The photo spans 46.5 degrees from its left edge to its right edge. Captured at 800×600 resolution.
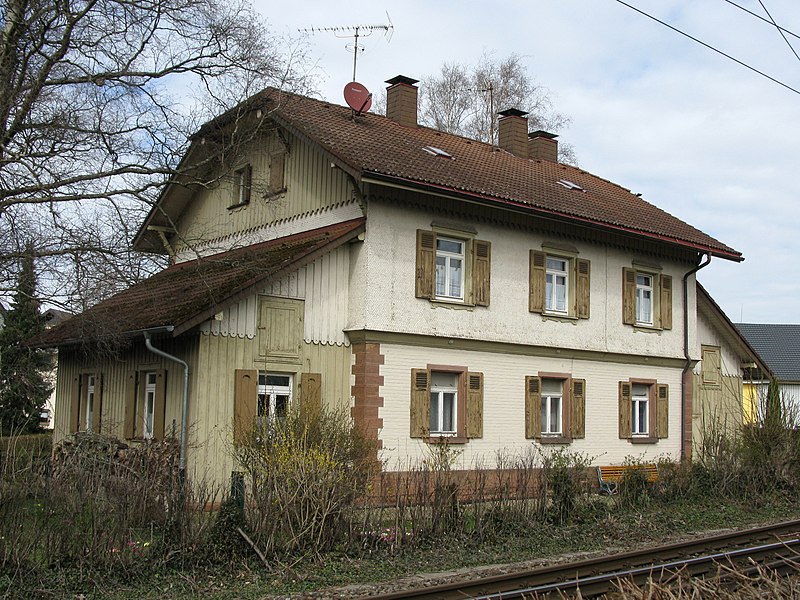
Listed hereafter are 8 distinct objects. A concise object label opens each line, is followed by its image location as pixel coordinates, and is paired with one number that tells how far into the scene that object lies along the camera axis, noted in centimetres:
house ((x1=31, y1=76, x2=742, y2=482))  1652
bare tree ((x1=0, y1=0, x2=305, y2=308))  1503
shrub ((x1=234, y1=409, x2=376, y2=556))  1109
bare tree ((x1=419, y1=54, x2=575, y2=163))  3725
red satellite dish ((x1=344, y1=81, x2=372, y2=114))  2141
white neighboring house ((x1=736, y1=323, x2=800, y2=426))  5597
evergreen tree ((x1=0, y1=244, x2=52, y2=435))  1488
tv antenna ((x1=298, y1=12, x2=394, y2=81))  2285
